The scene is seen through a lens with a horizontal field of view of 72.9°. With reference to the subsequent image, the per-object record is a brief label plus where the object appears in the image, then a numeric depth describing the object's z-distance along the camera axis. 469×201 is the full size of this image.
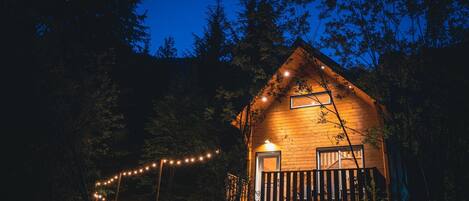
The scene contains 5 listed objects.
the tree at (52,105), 7.35
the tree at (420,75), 6.20
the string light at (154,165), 9.09
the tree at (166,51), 23.61
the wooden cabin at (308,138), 7.53
